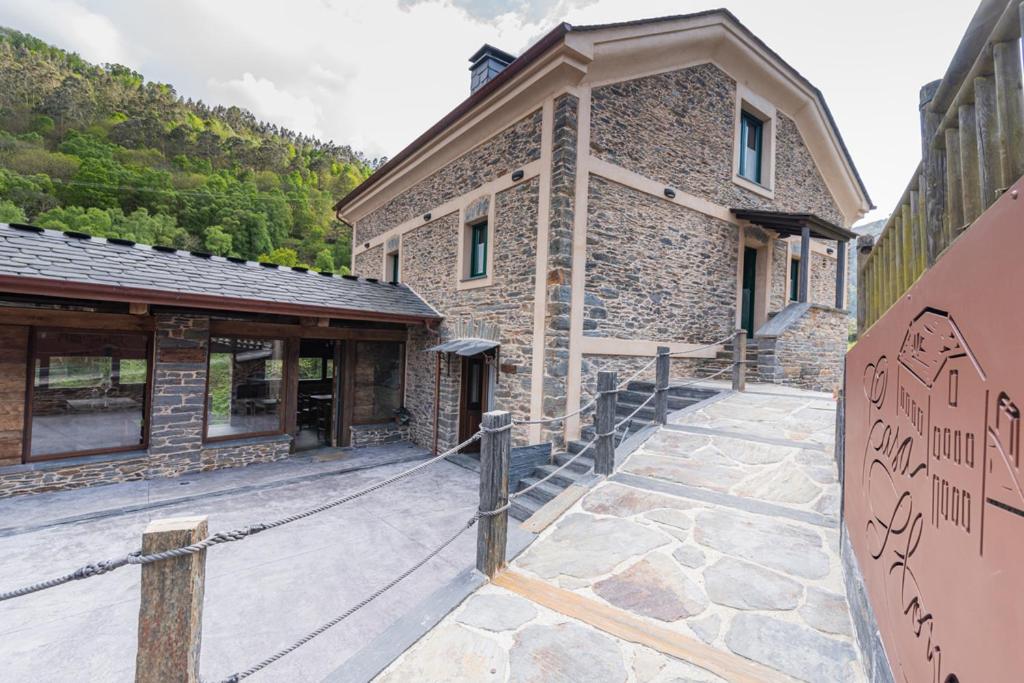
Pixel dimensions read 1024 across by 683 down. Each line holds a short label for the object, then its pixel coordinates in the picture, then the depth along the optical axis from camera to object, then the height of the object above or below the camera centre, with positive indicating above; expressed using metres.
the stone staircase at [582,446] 5.31 -1.49
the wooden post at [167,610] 1.36 -0.90
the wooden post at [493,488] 2.73 -0.94
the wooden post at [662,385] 5.28 -0.44
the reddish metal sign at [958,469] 0.72 -0.24
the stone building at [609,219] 6.27 +2.35
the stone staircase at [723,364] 8.18 -0.22
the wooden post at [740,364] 6.65 -0.18
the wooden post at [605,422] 4.11 -0.73
